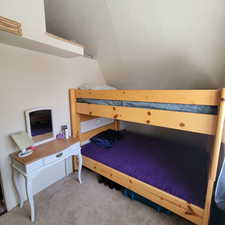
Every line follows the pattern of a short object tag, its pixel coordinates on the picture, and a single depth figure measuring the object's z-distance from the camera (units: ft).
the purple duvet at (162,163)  4.62
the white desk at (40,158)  4.71
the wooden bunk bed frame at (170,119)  3.59
